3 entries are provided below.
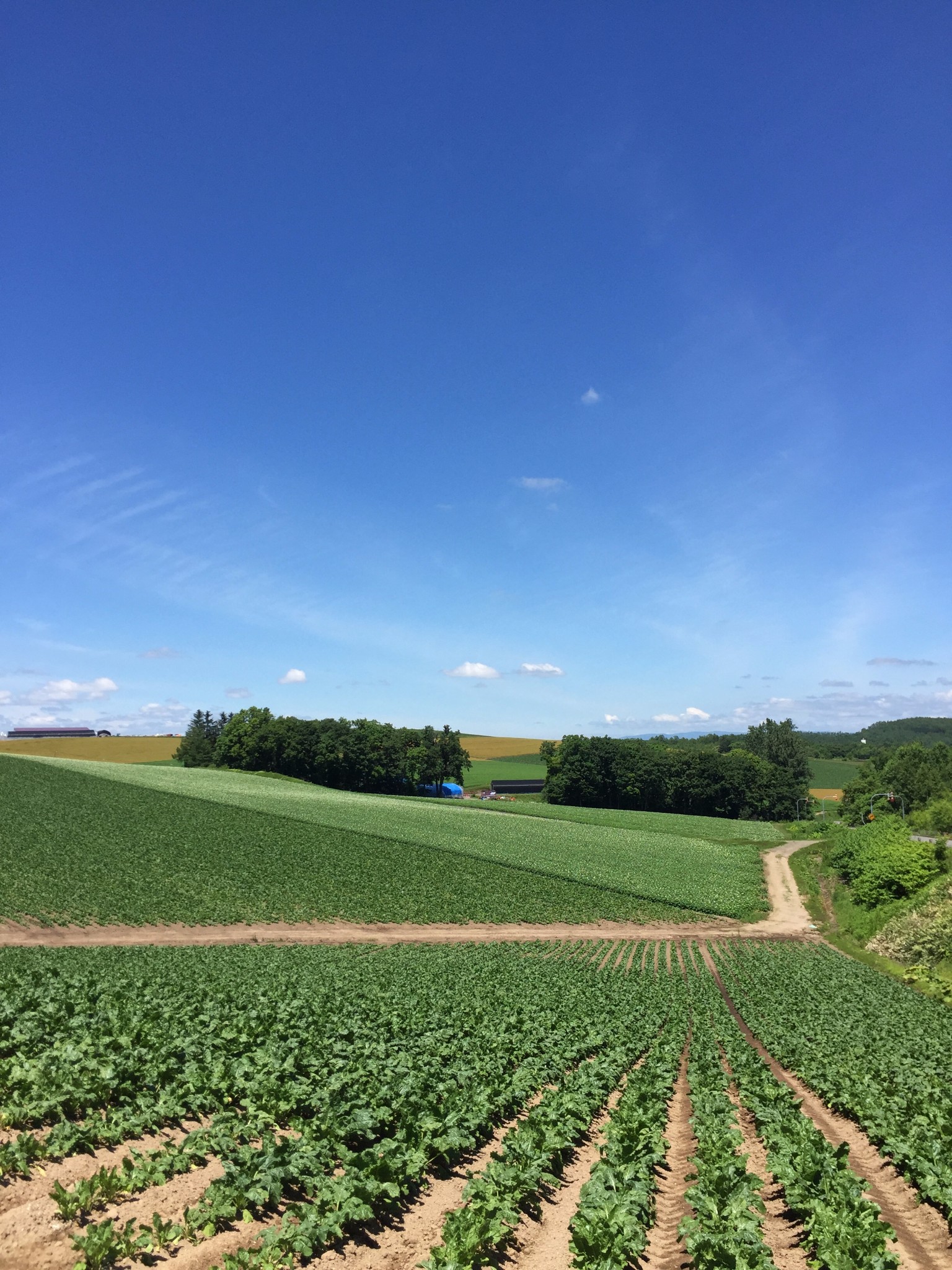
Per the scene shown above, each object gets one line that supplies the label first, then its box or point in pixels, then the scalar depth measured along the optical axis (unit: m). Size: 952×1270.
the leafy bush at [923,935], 35.56
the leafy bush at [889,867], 47.12
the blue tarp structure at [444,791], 118.75
